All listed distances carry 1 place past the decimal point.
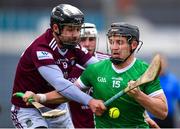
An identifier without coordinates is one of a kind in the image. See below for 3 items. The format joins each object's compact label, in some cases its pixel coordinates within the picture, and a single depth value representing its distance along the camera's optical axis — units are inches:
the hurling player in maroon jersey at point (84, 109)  743.7
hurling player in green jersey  599.1
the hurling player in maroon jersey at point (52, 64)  621.8
